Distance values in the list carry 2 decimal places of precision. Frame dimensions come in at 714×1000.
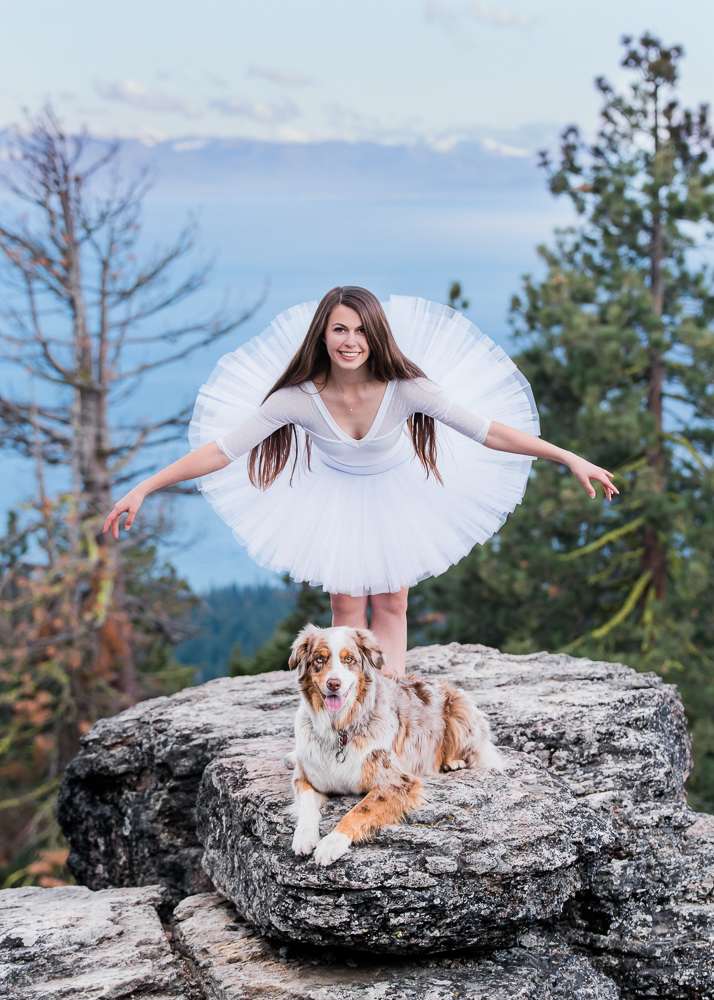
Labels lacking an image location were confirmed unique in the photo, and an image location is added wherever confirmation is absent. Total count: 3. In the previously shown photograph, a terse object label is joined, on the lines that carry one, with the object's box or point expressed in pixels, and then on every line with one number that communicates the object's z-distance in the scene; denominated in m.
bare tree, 14.33
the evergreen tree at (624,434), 13.37
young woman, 4.69
